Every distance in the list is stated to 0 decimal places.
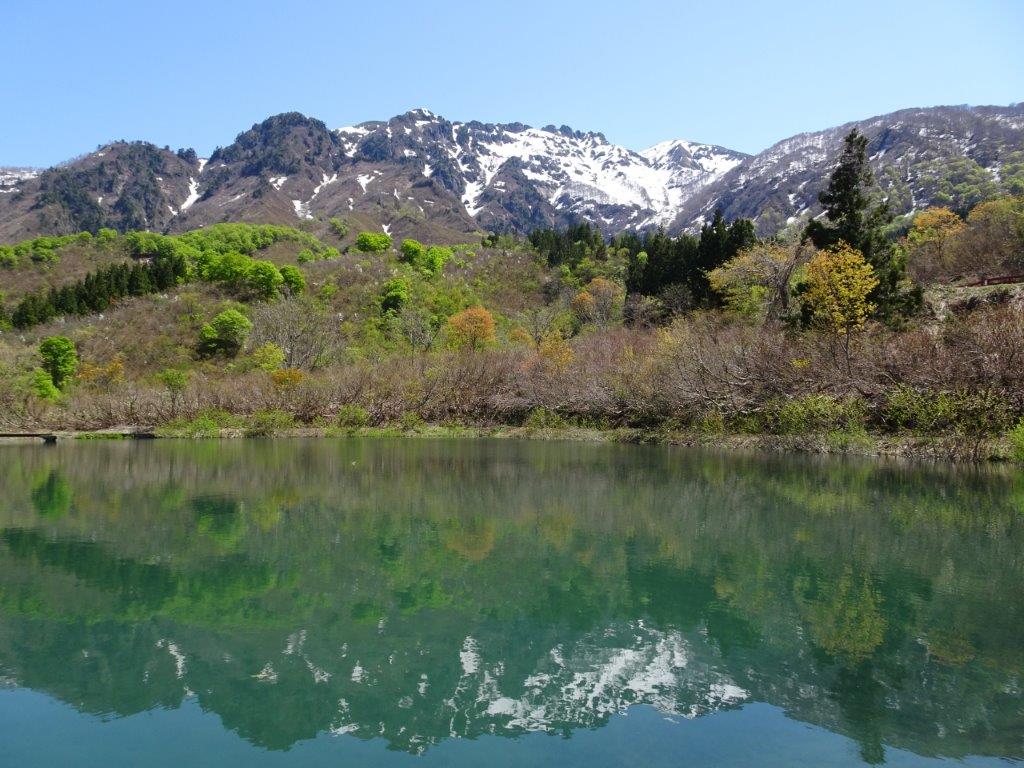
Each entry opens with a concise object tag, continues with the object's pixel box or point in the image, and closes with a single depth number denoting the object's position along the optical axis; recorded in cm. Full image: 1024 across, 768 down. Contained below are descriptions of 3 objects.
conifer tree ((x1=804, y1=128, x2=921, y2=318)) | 3475
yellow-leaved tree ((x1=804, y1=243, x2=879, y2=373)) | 3231
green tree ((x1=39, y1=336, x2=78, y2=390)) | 5131
